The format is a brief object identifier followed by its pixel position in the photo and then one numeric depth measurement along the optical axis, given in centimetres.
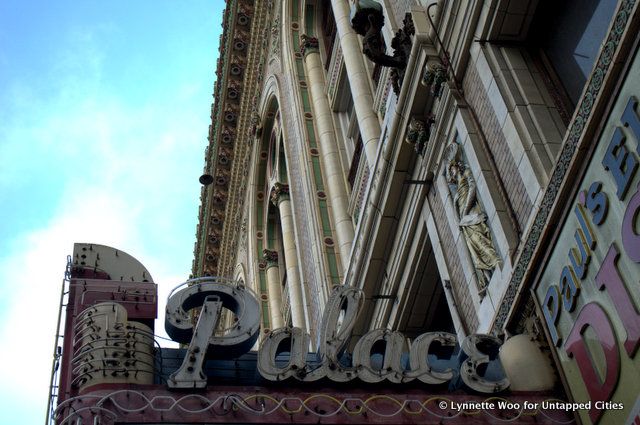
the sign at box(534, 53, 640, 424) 801
